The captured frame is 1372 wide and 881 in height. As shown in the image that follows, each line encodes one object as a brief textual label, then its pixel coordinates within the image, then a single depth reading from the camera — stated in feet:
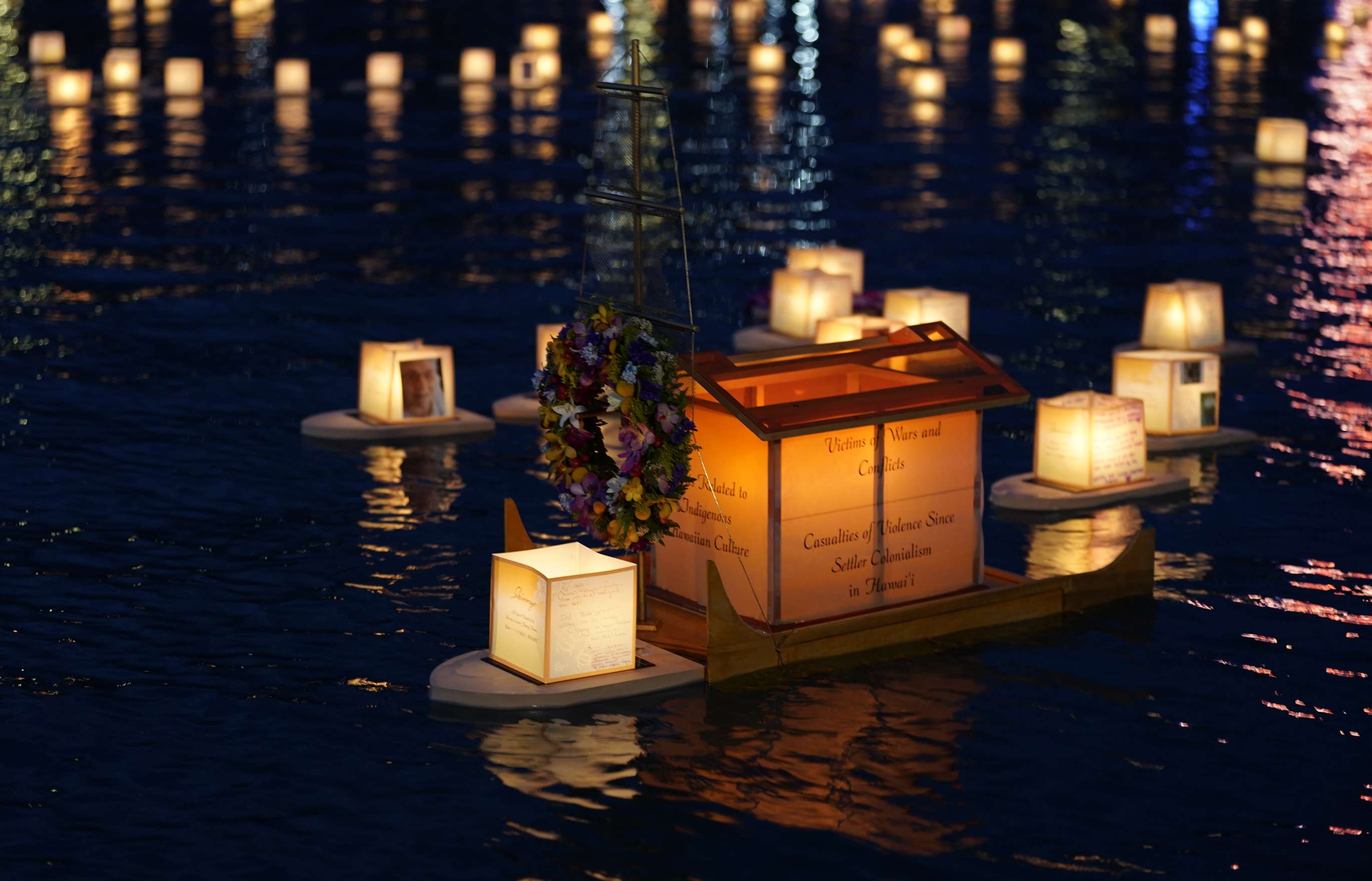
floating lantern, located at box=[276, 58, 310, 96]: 154.92
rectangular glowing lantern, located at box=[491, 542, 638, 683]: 42.04
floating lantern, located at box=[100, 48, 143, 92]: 157.07
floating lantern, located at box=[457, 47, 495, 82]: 165.17
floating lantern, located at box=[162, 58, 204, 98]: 152.35
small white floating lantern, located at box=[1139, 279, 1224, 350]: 79.05
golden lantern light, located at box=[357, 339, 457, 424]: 66.85
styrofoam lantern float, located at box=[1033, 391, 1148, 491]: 59.52
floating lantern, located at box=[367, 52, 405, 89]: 160.86
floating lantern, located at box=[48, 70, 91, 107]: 148.15
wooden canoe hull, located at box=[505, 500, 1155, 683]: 43.62
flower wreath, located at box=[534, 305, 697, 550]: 43.47
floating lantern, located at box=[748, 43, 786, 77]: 173.68
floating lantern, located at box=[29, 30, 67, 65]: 167.32
